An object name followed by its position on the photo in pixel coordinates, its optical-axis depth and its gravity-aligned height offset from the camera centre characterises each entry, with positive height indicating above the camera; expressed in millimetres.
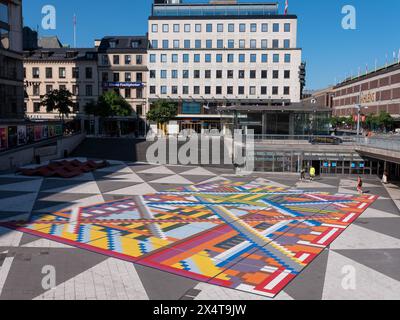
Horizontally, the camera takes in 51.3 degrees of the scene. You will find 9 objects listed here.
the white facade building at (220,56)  73438 +11502
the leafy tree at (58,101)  63312 +3021
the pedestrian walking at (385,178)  39062 -5261
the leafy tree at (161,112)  67875 +1473
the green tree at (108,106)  68250 +2426
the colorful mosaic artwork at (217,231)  15497 -5434
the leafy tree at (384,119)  80875 +520
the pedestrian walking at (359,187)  32606 -5122
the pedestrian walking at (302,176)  38184 -5031
